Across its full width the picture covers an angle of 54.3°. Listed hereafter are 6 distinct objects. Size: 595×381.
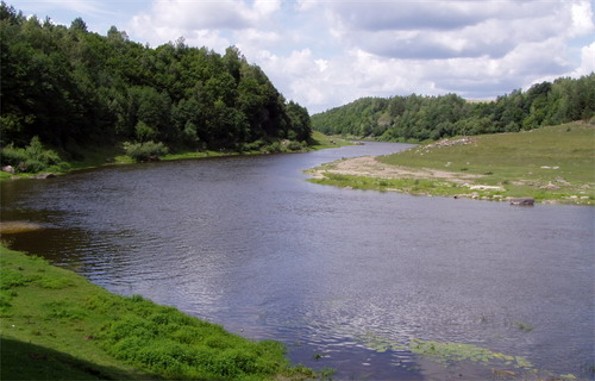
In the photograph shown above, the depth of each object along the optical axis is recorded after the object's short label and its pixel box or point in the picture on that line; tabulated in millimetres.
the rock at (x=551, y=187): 64150
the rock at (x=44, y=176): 71925
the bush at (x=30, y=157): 72562
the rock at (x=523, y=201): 56250
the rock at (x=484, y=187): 64750
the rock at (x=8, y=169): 70369
